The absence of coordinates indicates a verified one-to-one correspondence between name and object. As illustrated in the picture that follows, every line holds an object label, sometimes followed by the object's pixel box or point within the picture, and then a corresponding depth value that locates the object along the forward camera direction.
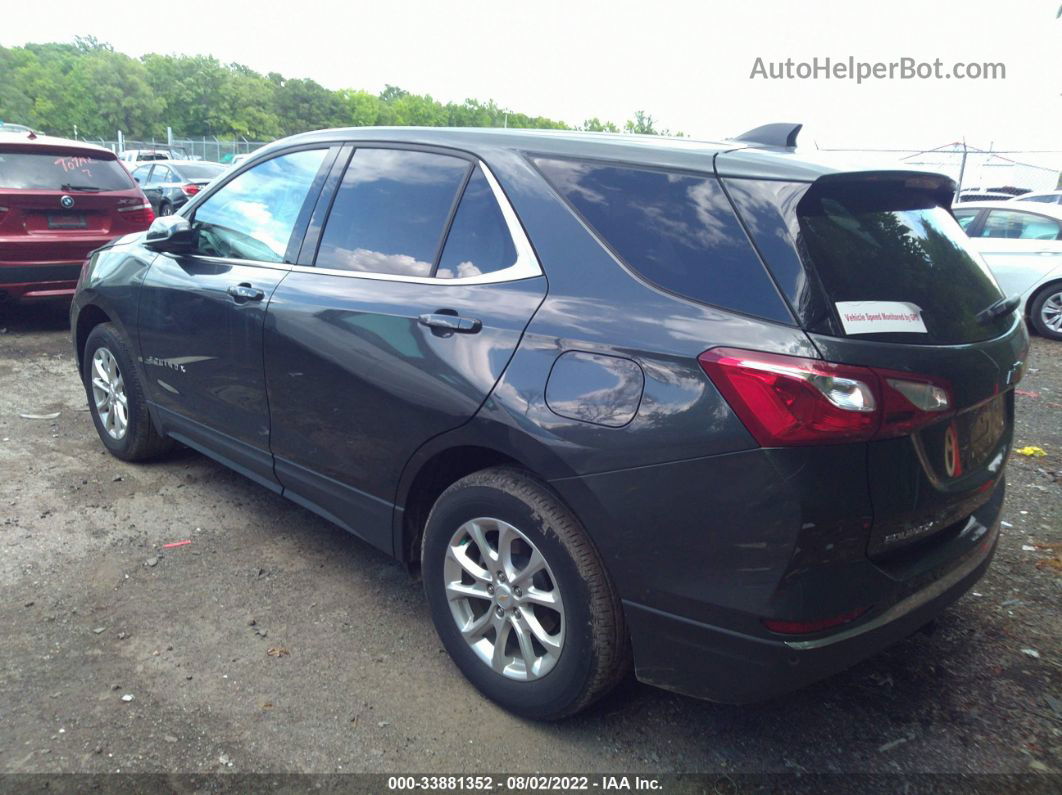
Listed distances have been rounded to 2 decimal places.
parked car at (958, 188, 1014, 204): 22.97
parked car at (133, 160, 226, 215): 16.81
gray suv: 2.07
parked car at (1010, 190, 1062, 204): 16.75
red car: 7.40
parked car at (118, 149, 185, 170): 31.62
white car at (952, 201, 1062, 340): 10.31
